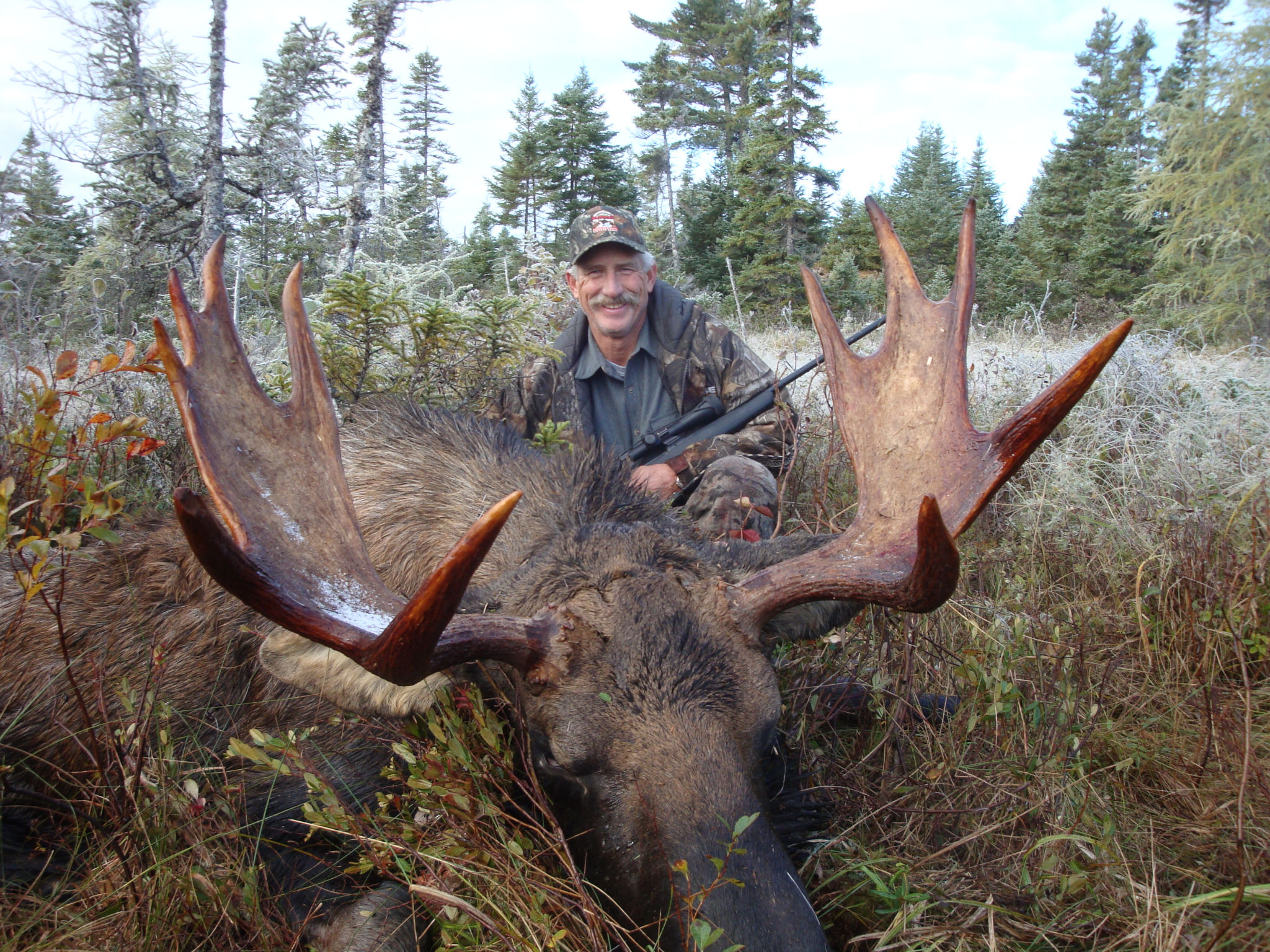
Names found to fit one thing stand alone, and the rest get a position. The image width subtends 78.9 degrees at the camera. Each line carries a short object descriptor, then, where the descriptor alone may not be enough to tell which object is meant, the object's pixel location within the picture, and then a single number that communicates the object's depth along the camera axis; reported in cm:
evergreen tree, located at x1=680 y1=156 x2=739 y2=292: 2909
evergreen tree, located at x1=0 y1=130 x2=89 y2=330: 1588
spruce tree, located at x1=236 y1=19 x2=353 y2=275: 1705
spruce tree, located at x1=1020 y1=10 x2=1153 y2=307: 2762
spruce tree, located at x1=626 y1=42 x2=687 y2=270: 4216
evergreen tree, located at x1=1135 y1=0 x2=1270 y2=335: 1777
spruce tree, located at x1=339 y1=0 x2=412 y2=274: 1532
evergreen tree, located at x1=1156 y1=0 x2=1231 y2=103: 4088
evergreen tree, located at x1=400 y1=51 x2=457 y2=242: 4850
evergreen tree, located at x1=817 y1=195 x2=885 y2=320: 2506
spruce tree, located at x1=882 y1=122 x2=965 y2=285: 3544
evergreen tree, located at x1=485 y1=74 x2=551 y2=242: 3969
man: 570
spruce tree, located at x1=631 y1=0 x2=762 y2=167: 4091
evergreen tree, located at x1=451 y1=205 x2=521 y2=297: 2931
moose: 184
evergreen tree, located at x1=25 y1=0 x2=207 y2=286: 1305
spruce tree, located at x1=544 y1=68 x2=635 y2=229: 3775
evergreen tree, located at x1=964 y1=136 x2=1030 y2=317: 2772
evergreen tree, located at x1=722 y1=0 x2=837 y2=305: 2502
